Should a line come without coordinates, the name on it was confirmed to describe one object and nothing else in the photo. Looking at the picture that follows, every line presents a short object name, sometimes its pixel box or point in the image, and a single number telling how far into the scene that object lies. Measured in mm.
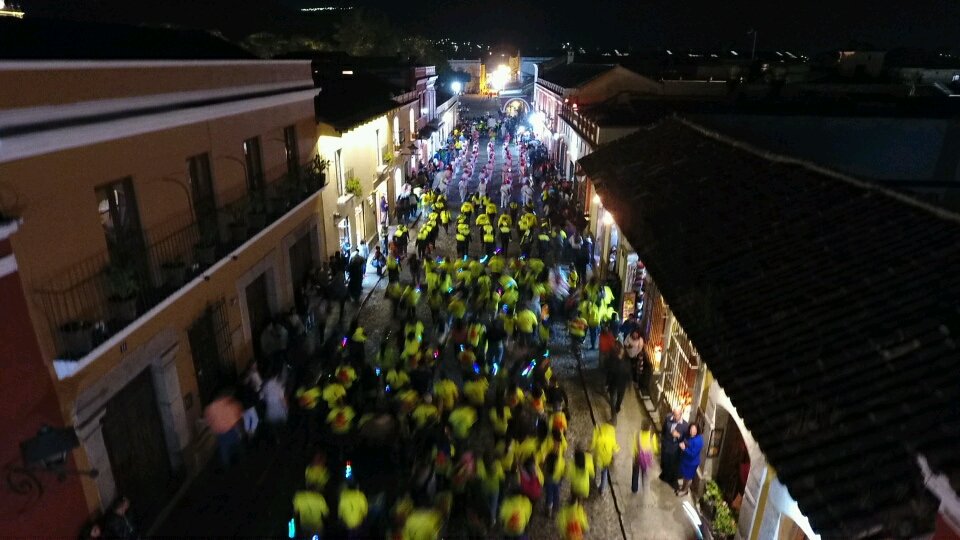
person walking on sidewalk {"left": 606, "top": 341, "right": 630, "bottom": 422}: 11969
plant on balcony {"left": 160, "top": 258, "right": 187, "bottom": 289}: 9641
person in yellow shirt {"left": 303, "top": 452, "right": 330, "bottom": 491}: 8312
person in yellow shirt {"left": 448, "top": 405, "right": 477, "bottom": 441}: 9719
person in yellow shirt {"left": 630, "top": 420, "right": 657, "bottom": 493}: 9812
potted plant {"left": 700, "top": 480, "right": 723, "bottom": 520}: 9202
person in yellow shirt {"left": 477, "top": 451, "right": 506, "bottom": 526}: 8750
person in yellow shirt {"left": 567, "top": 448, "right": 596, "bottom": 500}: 8898
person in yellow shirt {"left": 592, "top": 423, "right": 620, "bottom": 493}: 9508
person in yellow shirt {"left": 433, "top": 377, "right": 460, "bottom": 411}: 10422
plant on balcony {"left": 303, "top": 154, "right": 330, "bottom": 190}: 16234
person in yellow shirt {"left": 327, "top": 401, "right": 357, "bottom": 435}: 9922
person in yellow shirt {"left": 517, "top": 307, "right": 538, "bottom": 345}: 13359
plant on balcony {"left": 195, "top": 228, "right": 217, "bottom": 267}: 10641
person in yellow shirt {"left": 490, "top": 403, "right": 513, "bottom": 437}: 9828
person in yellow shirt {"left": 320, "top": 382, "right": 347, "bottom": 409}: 10406
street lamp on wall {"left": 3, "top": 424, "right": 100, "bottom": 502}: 6867
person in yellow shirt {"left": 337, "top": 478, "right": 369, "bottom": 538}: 8086
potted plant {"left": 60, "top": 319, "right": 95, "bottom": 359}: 7621
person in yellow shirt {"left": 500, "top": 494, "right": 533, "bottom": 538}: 8000
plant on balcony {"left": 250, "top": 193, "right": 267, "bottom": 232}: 12814
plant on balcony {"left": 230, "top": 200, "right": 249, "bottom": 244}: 11859
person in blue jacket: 9625
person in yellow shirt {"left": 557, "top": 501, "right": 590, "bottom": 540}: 8062
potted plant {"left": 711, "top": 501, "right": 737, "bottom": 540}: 8648
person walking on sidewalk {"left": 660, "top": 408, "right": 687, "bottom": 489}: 9870
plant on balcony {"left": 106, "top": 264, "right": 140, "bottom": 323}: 8422
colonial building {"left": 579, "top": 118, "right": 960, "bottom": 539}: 5051
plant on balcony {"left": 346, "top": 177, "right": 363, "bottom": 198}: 20469
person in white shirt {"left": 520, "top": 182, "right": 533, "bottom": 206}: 25923
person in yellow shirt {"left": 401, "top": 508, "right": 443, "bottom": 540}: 7602
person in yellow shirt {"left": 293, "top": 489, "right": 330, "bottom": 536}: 7980
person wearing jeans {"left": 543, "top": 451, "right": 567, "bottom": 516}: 9203
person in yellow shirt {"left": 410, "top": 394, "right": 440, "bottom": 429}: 9867
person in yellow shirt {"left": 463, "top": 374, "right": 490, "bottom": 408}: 10586
